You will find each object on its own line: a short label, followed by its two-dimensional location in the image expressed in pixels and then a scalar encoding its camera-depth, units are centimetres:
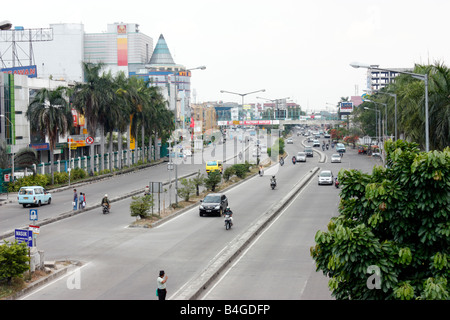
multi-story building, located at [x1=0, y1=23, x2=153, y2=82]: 19150
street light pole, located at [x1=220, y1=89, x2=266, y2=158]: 8448
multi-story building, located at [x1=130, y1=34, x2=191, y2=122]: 17150
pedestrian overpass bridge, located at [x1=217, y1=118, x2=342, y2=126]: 17812
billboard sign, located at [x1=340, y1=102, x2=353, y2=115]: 18650
